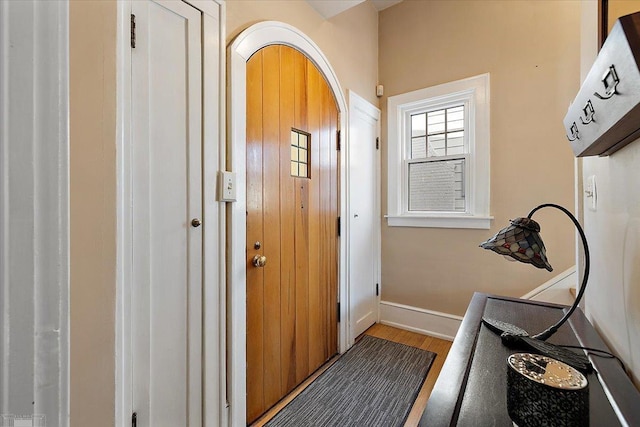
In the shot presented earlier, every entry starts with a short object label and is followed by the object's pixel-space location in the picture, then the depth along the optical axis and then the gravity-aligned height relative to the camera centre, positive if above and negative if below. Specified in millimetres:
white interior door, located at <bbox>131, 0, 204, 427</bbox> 1055 -5
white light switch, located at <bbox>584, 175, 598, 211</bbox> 1082 +76
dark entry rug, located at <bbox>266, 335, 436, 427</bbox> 1586 -1118
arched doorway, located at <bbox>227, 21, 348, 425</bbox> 1380 -54
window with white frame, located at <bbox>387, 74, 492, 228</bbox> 2371 +513
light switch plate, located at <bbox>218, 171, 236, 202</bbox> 1320 +122
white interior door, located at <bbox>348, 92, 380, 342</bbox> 2426 -20
